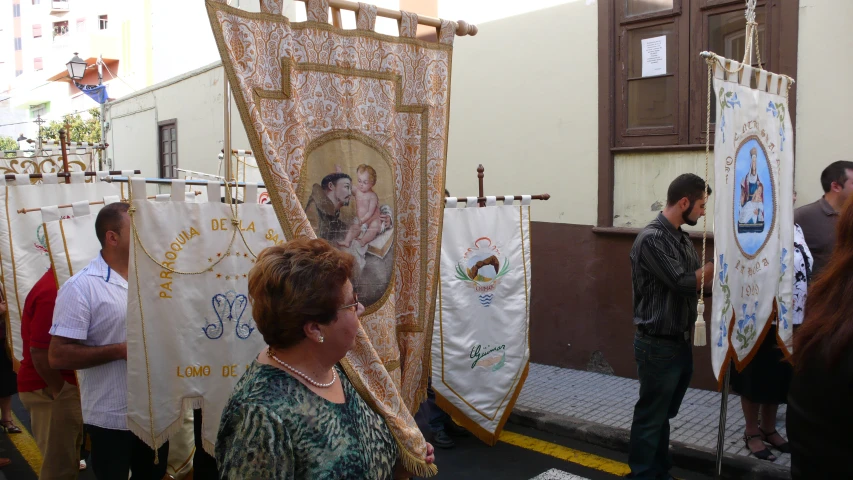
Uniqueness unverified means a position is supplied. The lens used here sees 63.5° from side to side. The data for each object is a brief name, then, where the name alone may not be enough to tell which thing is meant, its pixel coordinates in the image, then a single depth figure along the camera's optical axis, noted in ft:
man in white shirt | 10.32
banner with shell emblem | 16.79
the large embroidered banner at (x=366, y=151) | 7.42
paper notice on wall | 22.09
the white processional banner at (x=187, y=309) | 10.14
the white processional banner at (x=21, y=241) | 16.05
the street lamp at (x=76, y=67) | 54.13
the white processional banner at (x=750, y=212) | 12.09
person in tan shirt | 16.20
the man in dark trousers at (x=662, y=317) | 13.87
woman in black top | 5.87
